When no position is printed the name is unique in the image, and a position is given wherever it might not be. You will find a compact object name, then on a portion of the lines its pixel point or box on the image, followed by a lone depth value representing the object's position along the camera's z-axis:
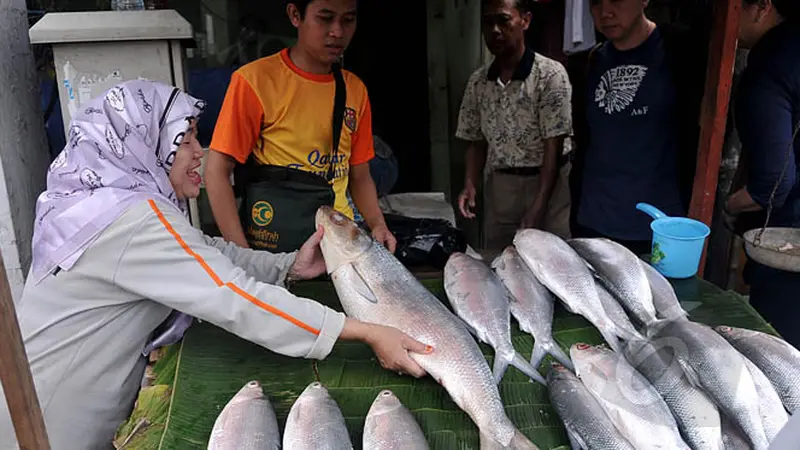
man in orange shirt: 2.77
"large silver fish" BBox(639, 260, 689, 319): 2.28
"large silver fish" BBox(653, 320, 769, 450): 1.73
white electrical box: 3.15
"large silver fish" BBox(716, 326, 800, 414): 1.88
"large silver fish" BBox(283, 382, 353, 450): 1.68
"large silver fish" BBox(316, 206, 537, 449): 1.75
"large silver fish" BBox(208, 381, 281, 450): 1.68
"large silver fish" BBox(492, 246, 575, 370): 2.13
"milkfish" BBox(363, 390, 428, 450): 1.66
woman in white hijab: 1.85
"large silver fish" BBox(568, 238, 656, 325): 2.30
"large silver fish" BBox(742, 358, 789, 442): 1.73
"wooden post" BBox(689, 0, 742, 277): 2.78
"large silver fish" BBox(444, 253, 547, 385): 2.05
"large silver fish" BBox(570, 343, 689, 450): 1.67
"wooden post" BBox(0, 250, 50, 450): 1.22
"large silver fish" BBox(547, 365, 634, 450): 1.69
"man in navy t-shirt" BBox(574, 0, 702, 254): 3.38
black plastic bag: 3.46
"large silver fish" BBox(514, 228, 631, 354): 2.23
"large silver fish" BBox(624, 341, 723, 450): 1.71
